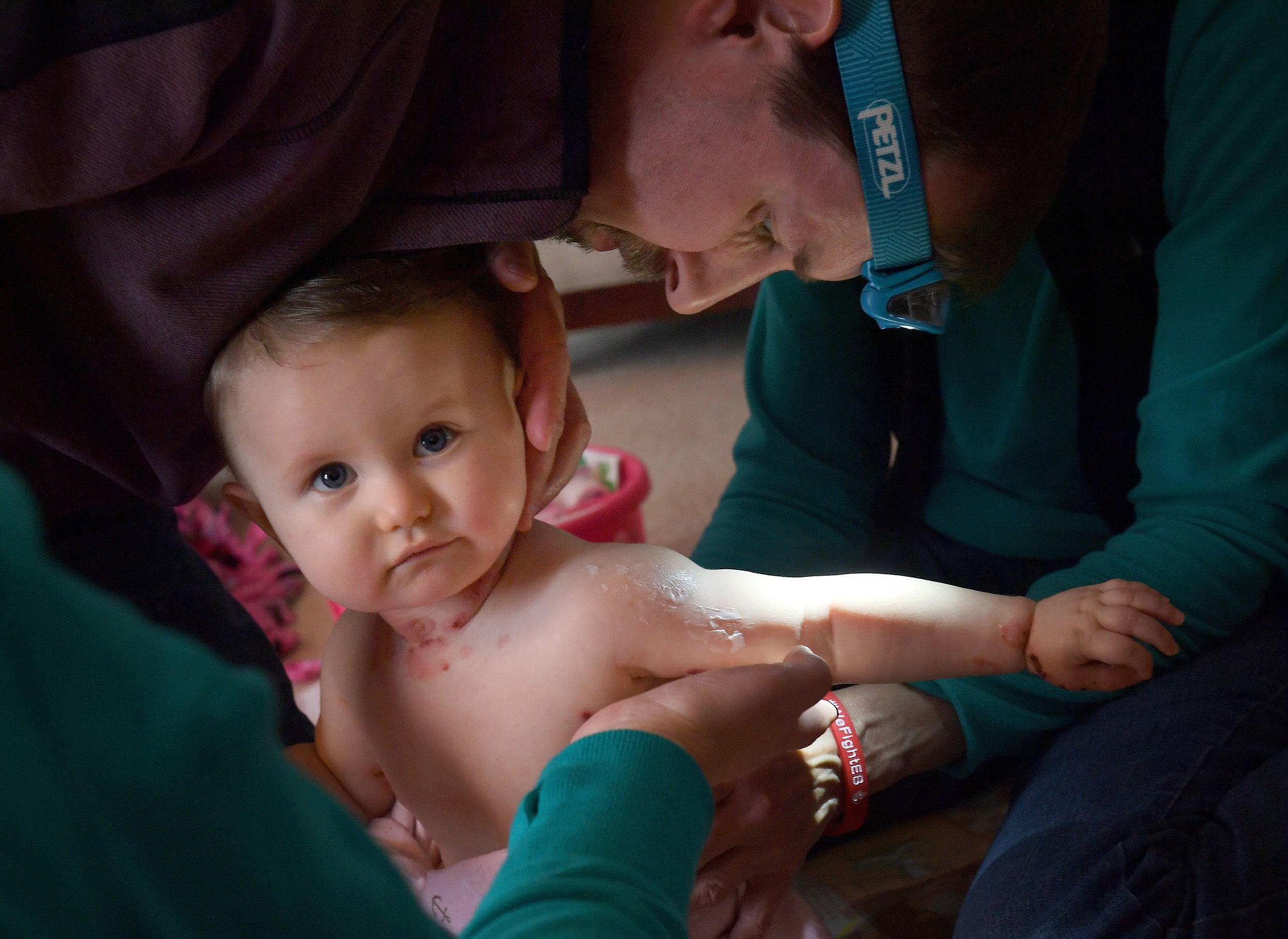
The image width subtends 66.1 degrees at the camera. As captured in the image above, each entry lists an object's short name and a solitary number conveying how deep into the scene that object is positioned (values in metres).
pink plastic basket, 1.54
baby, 0.72
